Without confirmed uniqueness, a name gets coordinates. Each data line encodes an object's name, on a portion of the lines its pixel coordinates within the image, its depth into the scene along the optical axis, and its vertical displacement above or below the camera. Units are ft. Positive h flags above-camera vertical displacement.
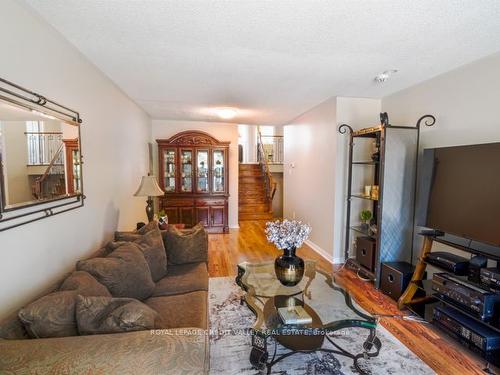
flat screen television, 6.75 -0.63
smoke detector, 9.38 +3.42
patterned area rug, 6.08 -4.64
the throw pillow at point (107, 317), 4.03 -2.37
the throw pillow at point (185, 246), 8.94 -2.74
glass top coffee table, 5.57 -3.36
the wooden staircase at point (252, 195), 24.65 -2.76
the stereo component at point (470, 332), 6.25 -4.09
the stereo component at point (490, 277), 6.23 -2.58
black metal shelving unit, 10.02 -0.87
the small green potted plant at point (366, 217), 11.92 -2.20
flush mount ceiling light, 14.88 +3.18
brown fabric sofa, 3.20 -2.40
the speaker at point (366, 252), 10.80 -3.54
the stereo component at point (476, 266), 6.92 -2.55
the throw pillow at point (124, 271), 5.82 -2.46
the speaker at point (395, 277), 9.14 -3.89
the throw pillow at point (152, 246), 7.59 -2.38
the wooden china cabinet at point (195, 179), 18.21 -0.90
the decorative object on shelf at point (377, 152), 11.17 +0.69
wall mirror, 4.71 +0.16
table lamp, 11.17 -0.99
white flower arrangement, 6.73 -1.71
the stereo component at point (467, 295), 6.26 -3.19
